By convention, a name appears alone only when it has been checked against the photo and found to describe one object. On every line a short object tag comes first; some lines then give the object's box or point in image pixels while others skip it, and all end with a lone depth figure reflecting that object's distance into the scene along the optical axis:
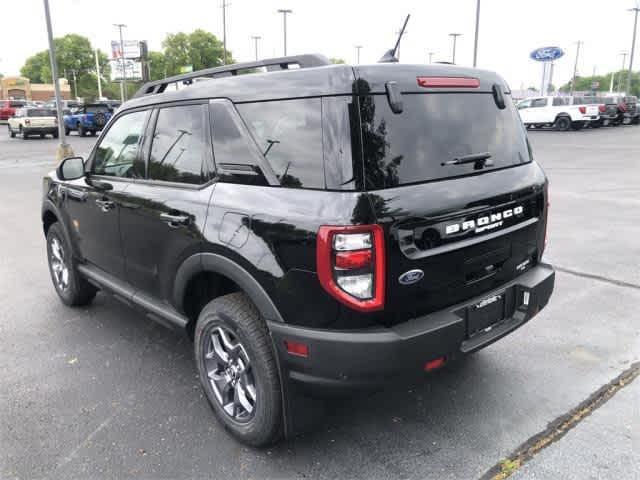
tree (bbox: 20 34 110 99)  91.25
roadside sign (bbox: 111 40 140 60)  57.69
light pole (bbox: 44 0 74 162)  14.77
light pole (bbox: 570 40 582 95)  82.88
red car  45.33
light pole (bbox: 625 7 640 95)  46.02
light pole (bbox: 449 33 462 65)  56.59
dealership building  86.31
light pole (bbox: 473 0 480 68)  27.43
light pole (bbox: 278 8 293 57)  50.25
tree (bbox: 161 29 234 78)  79.69
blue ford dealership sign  45.50
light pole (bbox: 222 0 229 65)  42.94
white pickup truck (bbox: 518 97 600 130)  28.00
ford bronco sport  2.31
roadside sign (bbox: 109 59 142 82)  55.81
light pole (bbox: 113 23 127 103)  42.97
